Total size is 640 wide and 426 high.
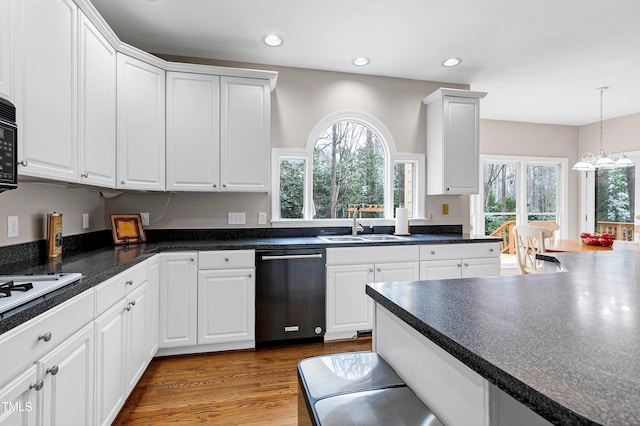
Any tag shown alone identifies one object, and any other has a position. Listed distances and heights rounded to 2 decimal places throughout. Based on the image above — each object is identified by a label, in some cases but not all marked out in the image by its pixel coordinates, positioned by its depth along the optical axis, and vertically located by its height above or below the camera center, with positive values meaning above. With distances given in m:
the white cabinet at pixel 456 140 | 3.60 +0.79
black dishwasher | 2.80 -0.71
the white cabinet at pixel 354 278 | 2.96 -0.60
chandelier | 3.91 +0.61
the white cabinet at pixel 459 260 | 3.18 -0.47
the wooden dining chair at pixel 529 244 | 3.52 -0.35
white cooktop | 1.09 -0.29
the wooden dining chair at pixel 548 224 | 5.00 -0.17
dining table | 3.23 -0.34
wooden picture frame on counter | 2.81 -0.15
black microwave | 1.25 +0.25
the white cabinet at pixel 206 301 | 2.65 -0.72
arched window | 3.57 +0.44
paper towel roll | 3.61 -0.09
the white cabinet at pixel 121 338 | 1.63 -0.72
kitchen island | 0.54 -0.29
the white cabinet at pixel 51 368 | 1.02 -0.56
